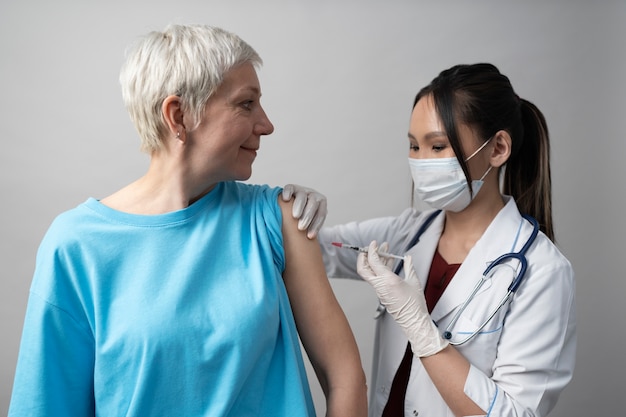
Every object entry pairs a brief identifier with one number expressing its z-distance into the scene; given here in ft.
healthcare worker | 4.99
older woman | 4.00
